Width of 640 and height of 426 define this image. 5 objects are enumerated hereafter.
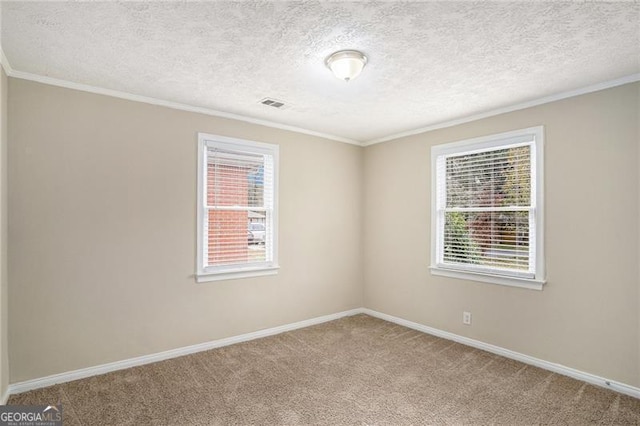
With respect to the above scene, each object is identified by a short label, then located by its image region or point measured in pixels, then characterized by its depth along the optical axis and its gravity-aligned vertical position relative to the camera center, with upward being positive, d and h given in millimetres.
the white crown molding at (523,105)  2849 +1060
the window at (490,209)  3389 +43
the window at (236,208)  3742 +49
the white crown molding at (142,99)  2801 +1084
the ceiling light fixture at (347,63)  2404 +1057
